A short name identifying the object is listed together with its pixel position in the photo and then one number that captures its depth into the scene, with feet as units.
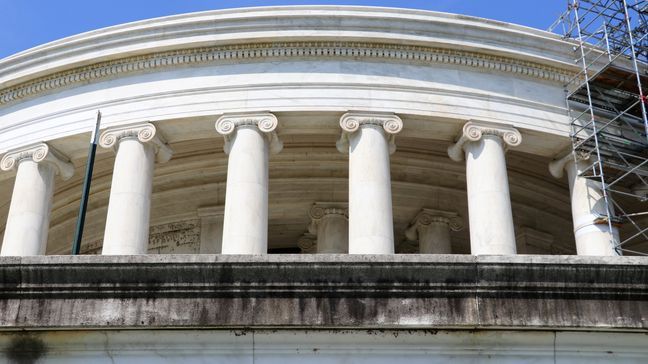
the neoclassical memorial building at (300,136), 136.77
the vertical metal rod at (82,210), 54.13
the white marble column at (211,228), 163.02
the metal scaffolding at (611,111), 145.59
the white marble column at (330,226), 160.15
